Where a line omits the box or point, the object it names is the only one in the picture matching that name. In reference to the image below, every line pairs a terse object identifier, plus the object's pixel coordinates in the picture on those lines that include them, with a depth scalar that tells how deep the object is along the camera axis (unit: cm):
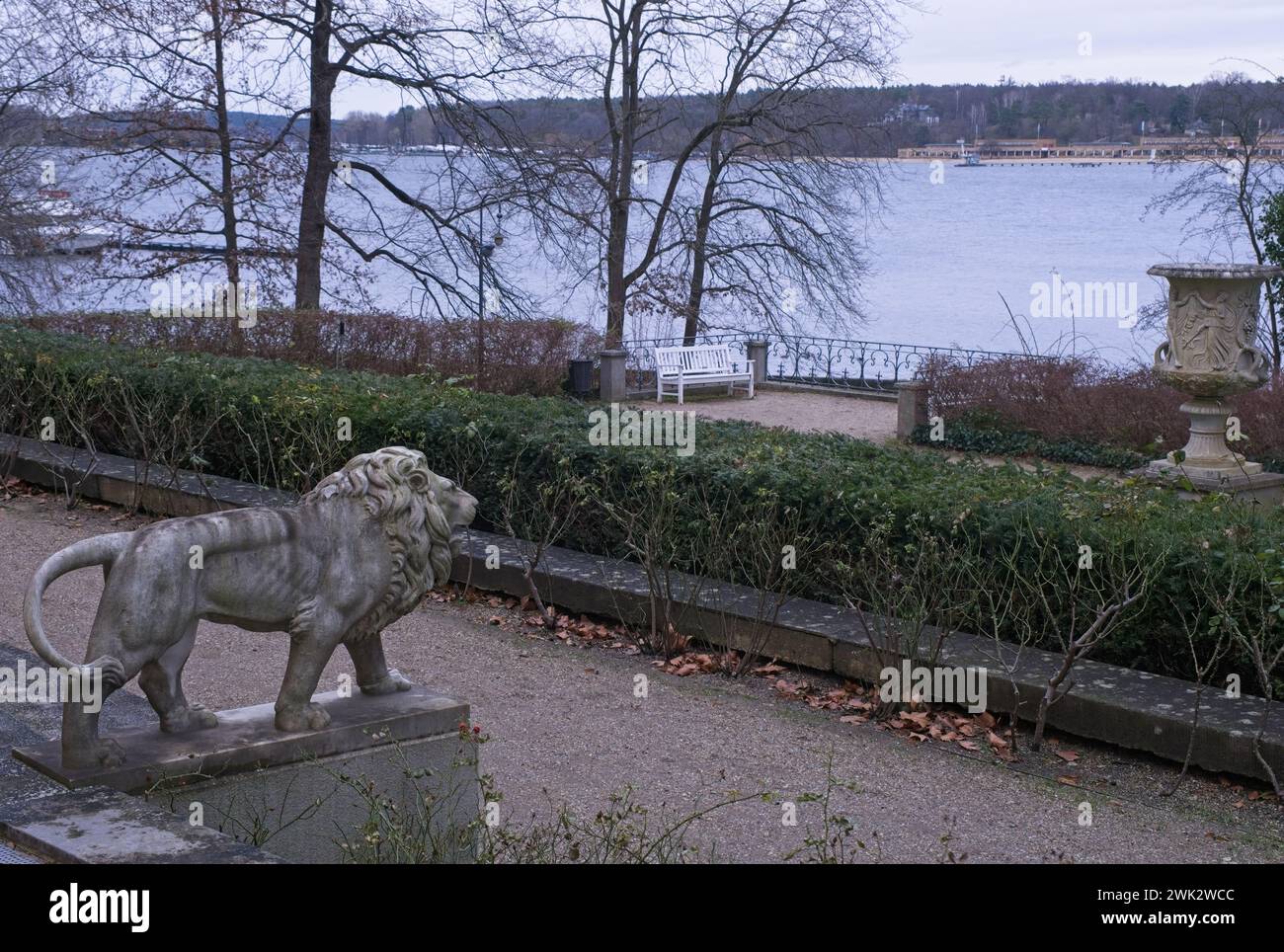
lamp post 1992
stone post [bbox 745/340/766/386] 2358
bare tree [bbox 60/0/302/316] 1944
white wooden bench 2178
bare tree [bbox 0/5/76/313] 2044
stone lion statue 400
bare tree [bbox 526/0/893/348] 2464
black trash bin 2136
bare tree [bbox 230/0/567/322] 1911
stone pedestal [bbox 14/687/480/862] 412
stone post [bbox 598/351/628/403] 2128
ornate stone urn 1205
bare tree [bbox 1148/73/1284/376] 2347
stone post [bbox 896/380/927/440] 1750
